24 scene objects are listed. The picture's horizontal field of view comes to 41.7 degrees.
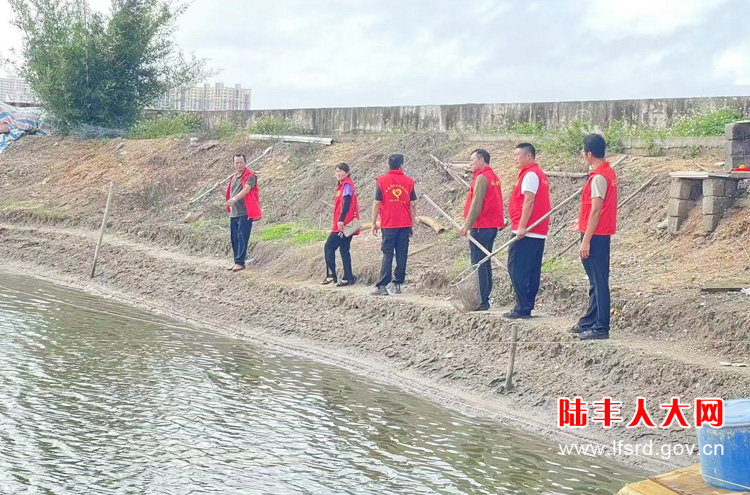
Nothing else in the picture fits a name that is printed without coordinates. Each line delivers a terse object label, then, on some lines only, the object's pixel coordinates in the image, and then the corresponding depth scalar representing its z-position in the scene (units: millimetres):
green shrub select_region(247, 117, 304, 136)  21297
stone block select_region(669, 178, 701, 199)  11047
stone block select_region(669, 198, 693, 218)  11039
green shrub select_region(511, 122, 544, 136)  16047
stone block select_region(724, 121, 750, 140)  11117
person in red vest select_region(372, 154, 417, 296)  11758
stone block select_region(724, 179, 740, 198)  10727
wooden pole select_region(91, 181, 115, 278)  16281
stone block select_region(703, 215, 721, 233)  10648
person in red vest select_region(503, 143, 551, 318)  9812
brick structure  10648
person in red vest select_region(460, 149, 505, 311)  10695
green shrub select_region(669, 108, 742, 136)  13078
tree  24422
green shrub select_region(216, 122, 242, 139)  22669
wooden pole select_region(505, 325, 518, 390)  8812
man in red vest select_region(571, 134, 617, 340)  8750
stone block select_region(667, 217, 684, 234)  11062
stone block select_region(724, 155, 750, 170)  11094
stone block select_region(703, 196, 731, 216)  10625
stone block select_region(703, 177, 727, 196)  10641
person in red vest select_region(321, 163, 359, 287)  12586
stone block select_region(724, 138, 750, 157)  11102
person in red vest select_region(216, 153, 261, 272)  13977
